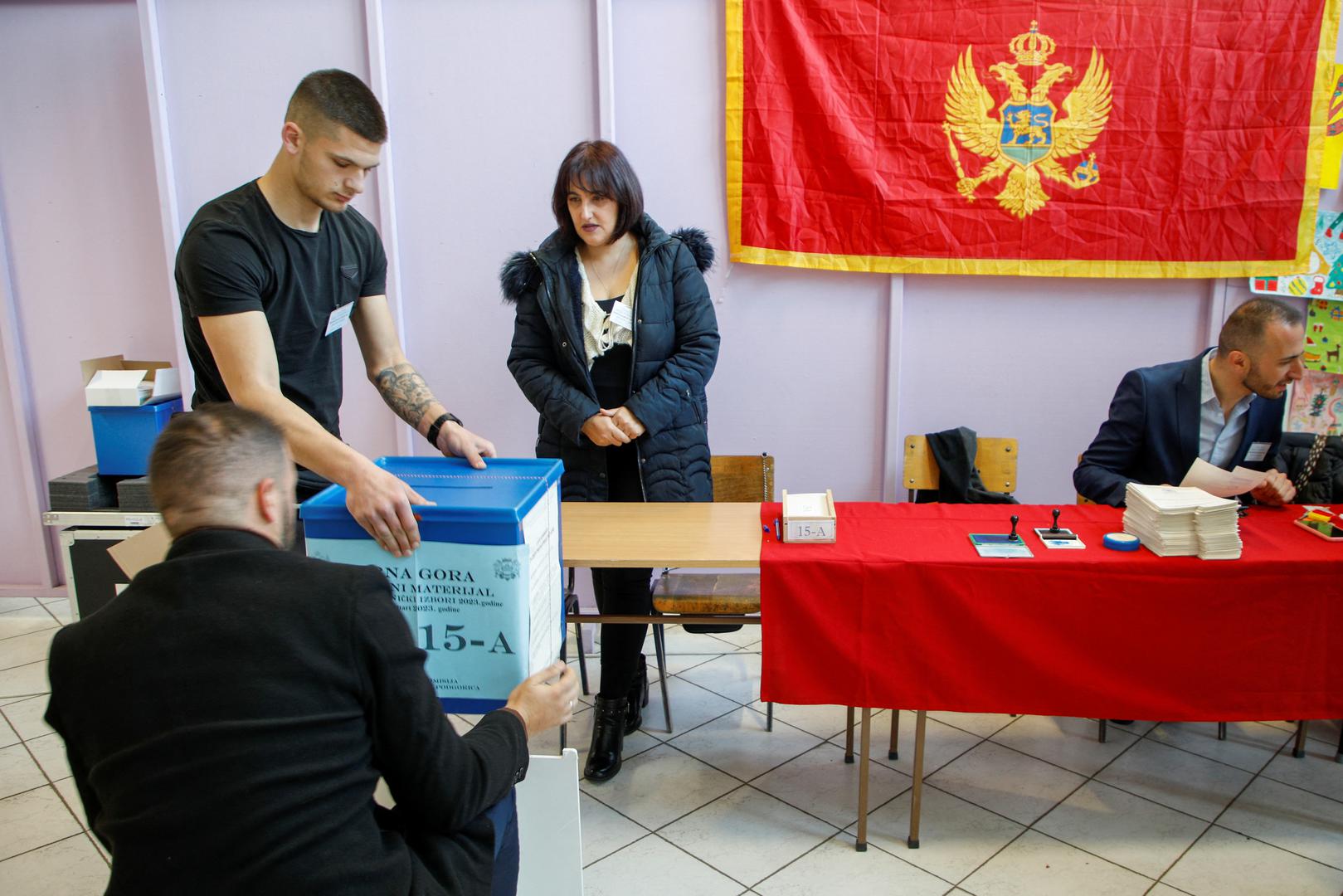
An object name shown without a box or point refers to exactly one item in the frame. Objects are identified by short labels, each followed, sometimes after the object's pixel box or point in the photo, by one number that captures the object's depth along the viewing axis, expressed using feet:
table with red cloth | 6.86
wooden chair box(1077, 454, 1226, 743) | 9.12
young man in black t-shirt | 5.62
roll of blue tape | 7.13
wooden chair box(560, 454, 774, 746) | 8.53
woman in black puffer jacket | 8.71
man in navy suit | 8.48
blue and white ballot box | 4.57
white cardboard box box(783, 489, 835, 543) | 7.38
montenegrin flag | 10.46
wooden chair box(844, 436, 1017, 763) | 10.30
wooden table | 7.06
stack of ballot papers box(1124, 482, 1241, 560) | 6.88
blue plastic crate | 11.31
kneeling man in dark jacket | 3.23
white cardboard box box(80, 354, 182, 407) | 11.18
